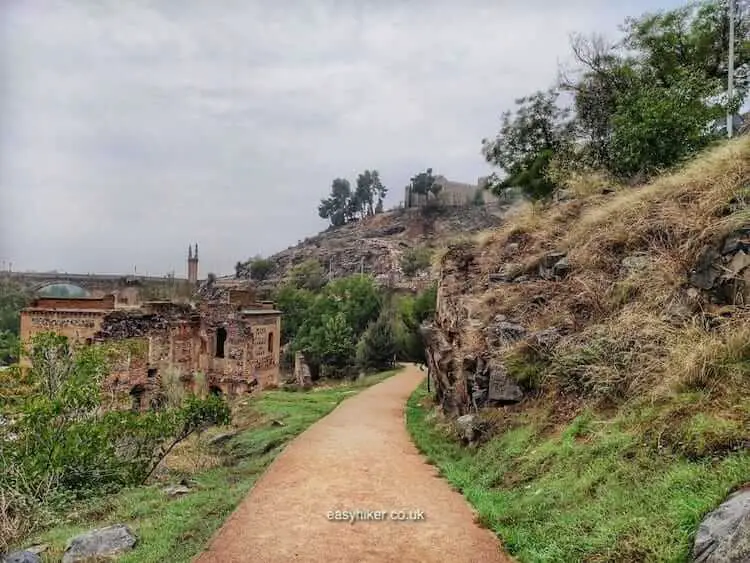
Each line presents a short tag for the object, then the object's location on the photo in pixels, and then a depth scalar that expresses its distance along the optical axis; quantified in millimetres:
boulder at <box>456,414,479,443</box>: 7617
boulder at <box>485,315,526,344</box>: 8078
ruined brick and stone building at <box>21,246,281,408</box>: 16453
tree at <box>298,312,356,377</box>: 25734
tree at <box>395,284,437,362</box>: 22914
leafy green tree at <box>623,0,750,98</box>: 12875
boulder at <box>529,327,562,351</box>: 7227
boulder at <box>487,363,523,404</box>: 7383
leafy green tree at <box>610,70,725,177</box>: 10047
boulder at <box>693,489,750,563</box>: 2852
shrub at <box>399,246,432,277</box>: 50303
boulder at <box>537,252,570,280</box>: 8766
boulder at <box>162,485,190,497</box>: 7086
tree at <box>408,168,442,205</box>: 72375
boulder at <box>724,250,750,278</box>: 5238
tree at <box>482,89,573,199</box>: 15508
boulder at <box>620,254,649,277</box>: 6938
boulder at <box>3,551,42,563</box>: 4945
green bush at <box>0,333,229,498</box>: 7320
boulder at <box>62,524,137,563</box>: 5035
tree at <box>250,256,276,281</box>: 63250
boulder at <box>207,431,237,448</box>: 10876
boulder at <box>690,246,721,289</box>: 5648
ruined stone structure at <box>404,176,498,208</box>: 69750
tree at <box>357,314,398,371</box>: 25188
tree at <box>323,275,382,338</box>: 29828
